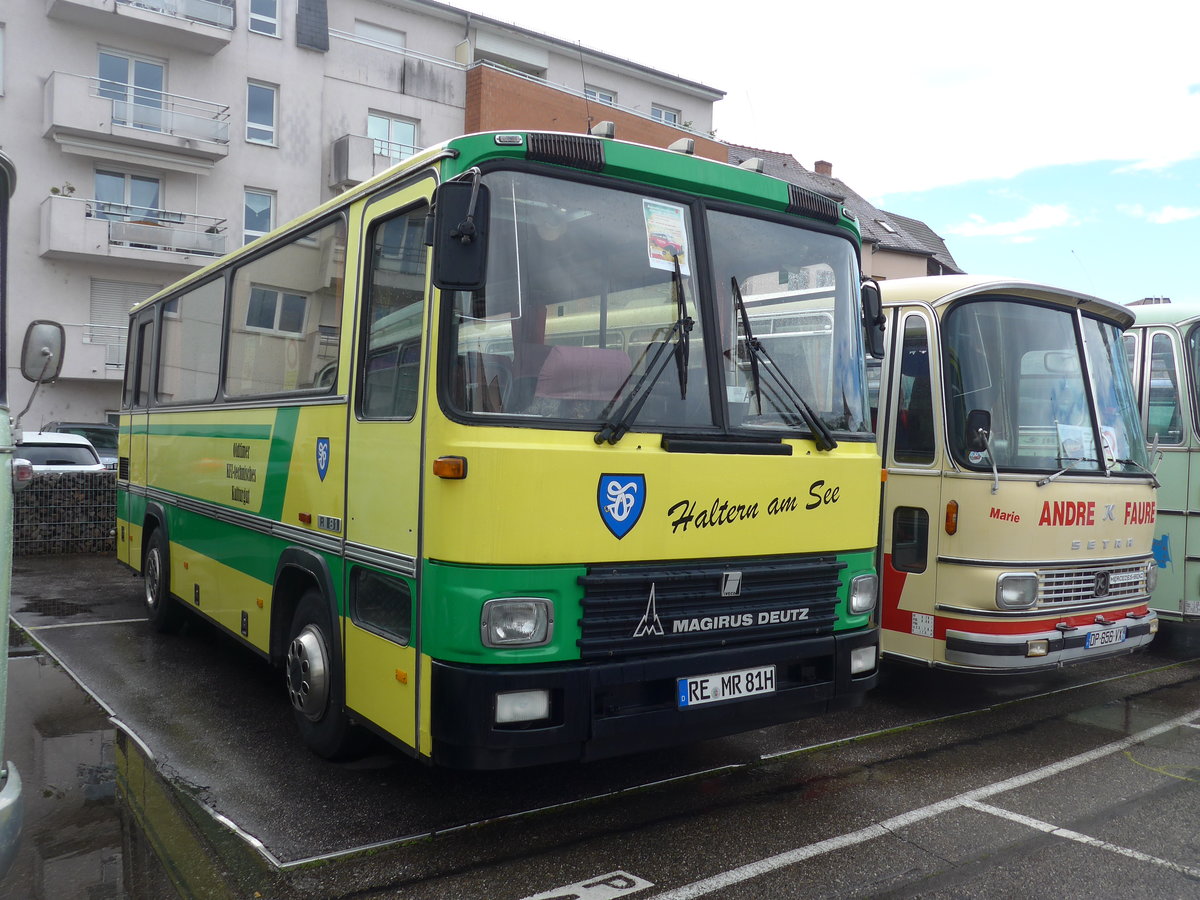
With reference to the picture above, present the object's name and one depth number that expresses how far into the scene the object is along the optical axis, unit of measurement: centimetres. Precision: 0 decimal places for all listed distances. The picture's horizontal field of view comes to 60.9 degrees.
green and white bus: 834
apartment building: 2531
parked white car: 1448
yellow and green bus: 405
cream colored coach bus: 624
